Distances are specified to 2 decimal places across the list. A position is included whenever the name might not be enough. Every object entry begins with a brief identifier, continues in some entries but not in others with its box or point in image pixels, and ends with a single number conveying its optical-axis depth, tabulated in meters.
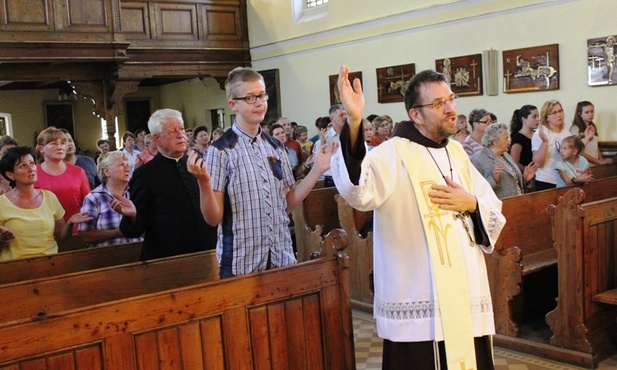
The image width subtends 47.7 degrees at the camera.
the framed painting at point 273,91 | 14.12
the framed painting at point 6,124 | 16.91
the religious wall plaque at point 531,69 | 9.23
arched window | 13.08
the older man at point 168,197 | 3.79
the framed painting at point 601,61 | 8.58
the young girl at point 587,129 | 8.11
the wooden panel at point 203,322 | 2.48
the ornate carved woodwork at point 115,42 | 11.31
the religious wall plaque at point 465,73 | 10.14
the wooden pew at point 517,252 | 4.93
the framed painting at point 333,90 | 12.68
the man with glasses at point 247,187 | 2.87
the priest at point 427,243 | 2.72
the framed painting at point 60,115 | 17.69
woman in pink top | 5.20
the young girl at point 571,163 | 6.35
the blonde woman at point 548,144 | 6.79
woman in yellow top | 4.37
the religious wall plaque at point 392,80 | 11.27
